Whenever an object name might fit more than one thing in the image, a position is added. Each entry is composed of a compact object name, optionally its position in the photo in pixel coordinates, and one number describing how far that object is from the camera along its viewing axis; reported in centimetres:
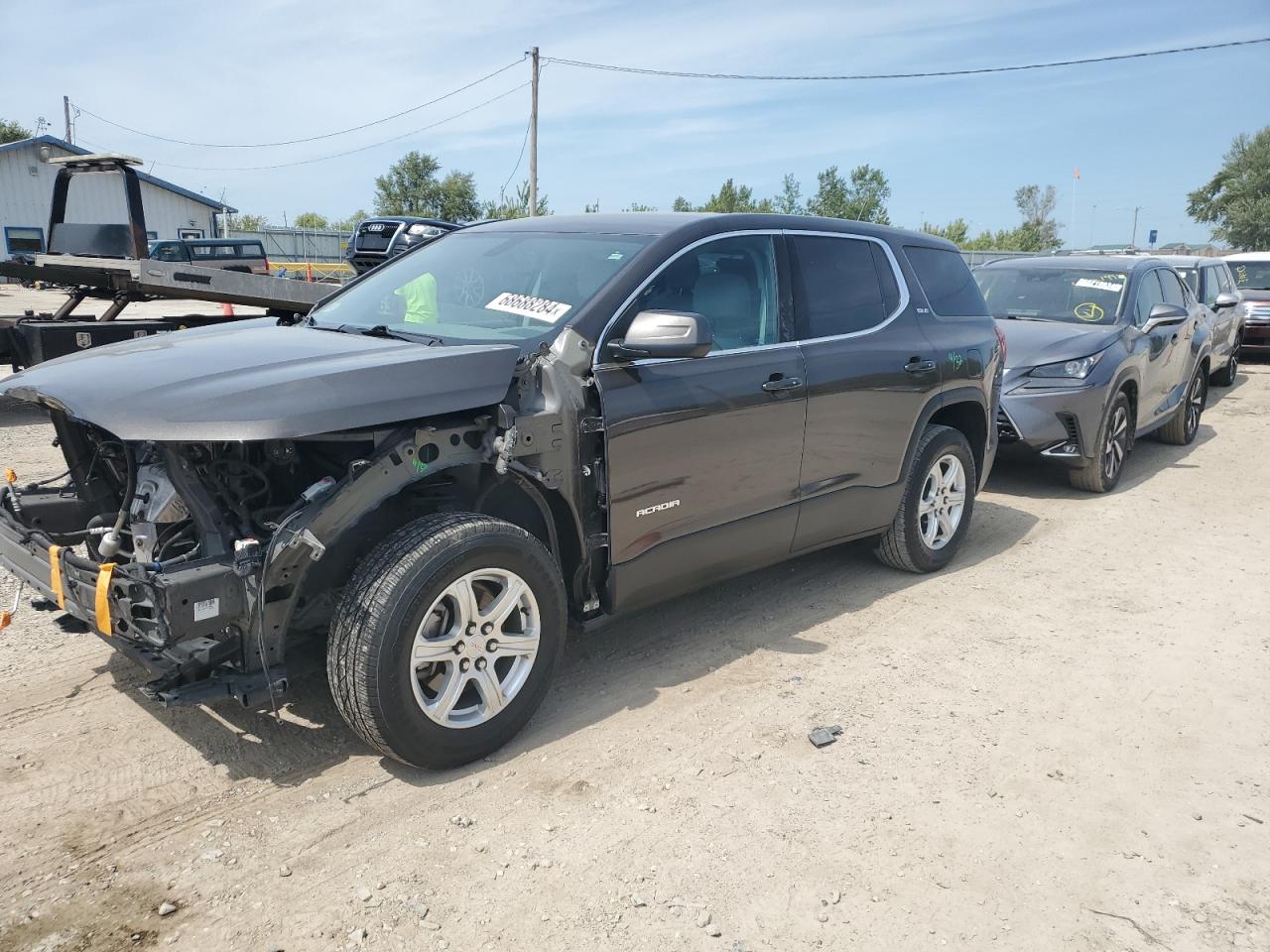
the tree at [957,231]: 5688
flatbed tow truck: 827
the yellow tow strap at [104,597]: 295
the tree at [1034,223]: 6203
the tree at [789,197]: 4678
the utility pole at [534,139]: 3088
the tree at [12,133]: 5531
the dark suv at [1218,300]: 1141
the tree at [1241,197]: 5450
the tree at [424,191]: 4788
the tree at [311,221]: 7038
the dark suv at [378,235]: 1076
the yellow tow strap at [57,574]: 322
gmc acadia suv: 304
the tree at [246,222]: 5384
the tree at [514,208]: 3328
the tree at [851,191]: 5091
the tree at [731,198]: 4197
